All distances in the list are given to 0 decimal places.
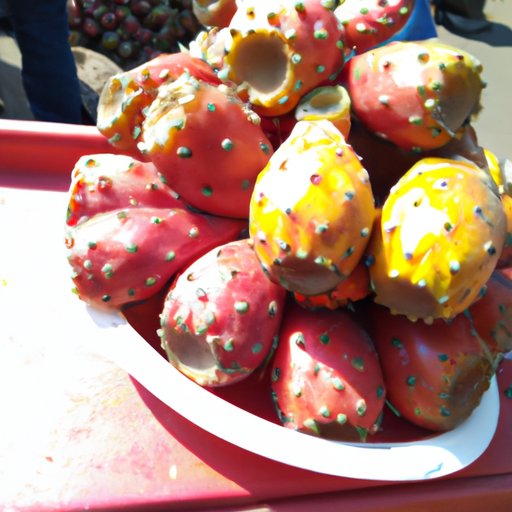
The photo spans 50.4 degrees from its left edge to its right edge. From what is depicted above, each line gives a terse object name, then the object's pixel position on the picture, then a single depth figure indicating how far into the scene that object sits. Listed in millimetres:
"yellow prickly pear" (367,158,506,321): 214
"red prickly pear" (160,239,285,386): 226
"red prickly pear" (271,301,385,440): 229
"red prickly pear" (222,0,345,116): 241
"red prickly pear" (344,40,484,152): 236
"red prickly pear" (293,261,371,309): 238
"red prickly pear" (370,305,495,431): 239
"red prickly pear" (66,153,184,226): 259
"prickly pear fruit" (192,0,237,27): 294
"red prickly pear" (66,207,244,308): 245
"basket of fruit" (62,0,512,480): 219
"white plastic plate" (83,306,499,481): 226
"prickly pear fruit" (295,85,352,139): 246
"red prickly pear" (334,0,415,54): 270
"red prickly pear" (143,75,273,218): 233
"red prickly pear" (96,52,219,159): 267
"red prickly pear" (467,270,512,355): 265
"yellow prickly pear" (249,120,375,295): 212
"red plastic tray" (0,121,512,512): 253
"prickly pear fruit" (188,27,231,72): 273
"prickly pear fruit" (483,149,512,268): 265
